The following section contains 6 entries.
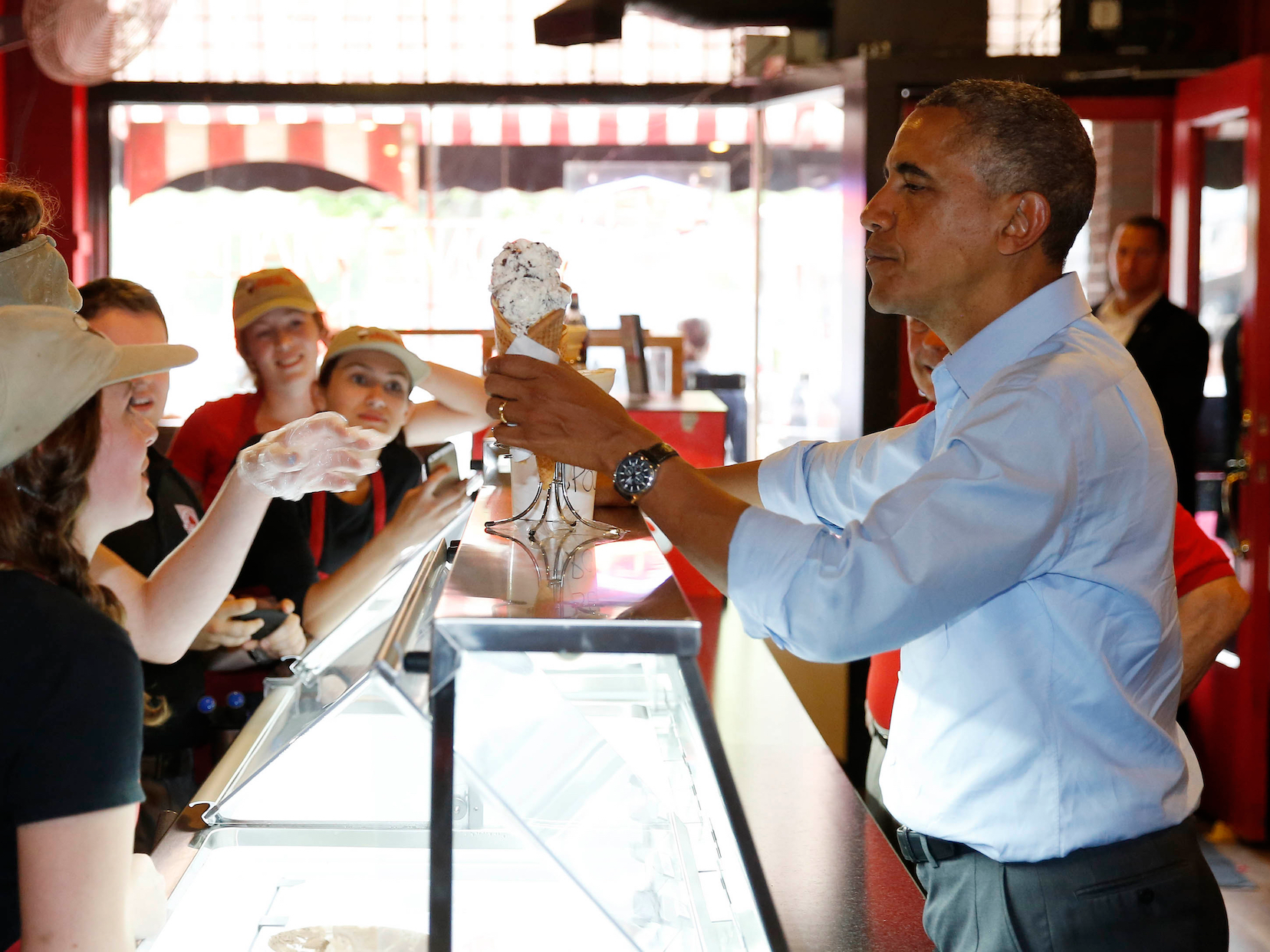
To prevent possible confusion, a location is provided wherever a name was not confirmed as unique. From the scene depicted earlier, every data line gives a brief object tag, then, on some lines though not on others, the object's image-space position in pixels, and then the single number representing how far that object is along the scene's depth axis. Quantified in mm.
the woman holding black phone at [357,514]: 2627
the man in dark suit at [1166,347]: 4098
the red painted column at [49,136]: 5605
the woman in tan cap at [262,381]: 2912
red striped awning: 6078
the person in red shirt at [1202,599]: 1908
